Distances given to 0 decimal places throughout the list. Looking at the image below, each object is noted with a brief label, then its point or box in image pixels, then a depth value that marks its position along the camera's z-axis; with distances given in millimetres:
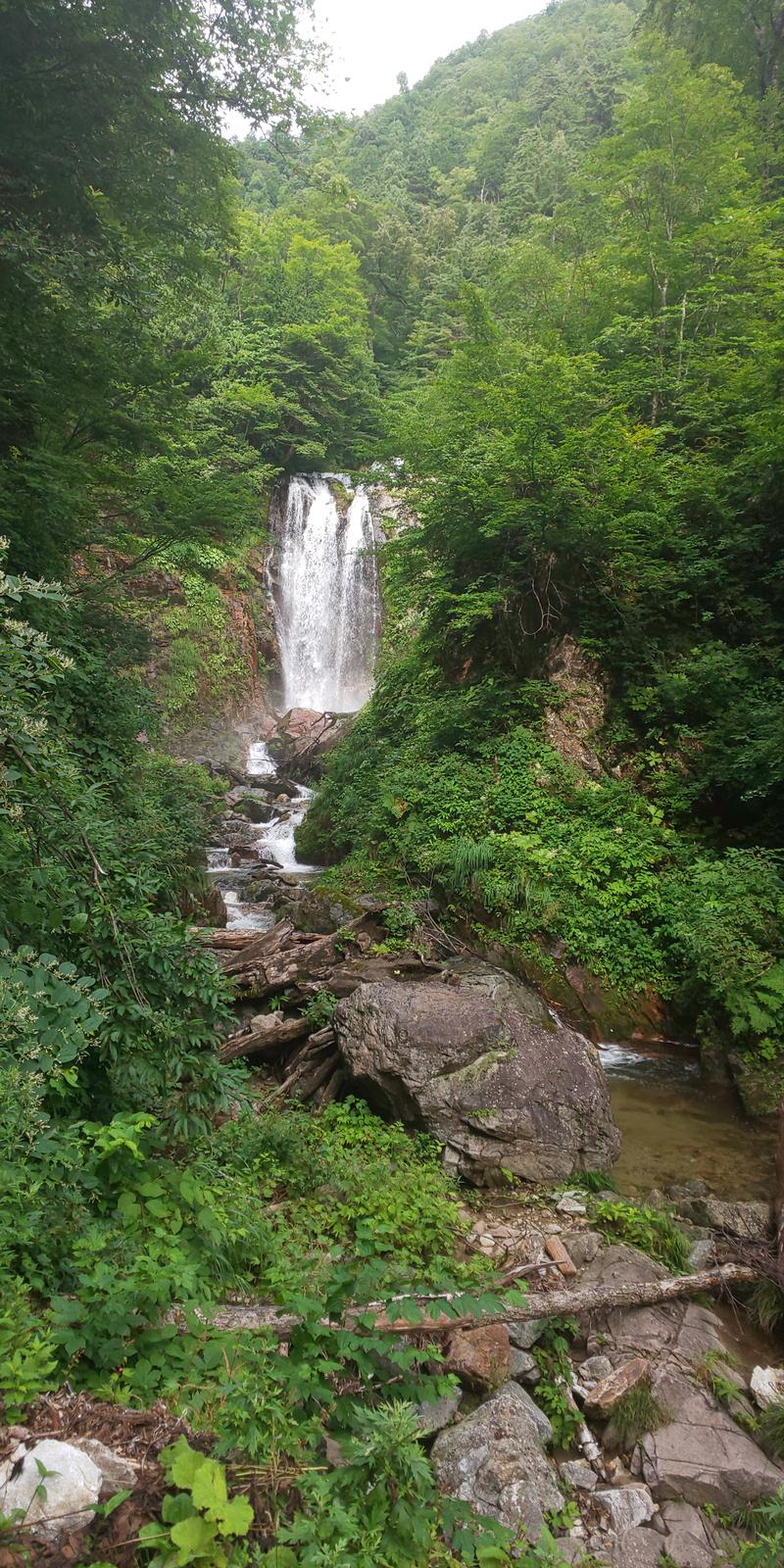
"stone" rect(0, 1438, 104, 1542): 1623
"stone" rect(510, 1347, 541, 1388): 3307
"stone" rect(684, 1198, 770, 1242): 4391
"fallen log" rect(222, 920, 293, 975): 6973
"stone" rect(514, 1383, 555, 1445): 3043
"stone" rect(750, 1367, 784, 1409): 3334
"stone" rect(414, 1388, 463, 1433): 2873
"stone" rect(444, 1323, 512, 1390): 3135
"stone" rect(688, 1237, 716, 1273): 4141
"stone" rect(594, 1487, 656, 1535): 2783
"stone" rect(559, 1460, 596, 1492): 2940
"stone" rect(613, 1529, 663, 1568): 2627
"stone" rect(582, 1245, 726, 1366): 3541
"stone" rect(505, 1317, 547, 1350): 3459
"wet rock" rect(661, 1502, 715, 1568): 2646
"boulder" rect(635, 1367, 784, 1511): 2893
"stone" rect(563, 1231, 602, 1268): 4164
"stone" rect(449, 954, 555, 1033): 6164
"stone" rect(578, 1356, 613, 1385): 3385
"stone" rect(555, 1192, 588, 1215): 4632
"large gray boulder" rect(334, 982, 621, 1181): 5078
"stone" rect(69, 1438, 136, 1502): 1774
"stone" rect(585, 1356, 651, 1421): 3203
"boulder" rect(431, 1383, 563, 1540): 2633
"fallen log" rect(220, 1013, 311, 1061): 5836
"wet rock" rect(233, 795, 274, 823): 16344
